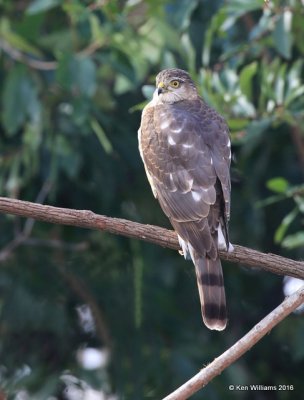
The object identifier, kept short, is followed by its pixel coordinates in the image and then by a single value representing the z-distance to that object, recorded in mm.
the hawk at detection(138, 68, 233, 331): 10437
